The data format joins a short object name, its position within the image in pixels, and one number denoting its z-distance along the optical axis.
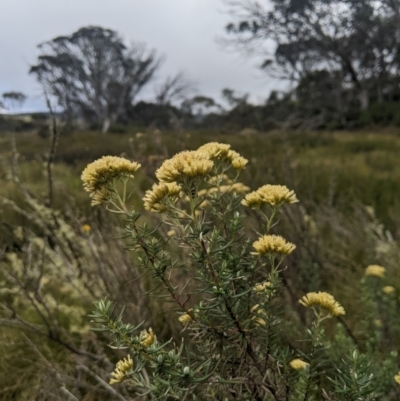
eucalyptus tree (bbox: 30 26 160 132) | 25.52
